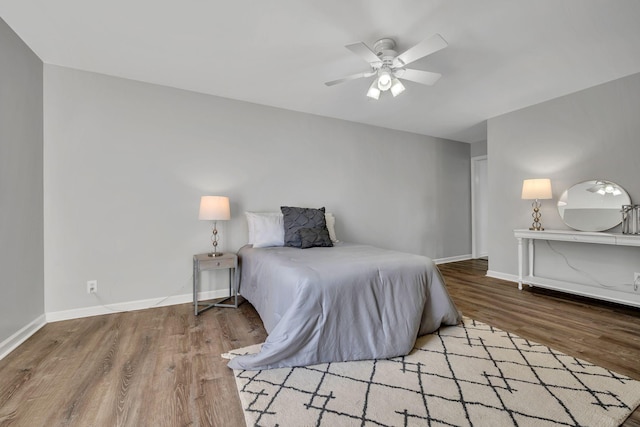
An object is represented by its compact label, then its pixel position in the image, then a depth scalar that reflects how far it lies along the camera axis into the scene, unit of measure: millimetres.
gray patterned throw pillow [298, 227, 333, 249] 3064
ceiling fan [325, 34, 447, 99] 1980
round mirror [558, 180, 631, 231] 3074
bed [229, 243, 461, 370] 1798
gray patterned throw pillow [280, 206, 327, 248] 3172
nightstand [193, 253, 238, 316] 2836
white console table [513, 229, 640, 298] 2820
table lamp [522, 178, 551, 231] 3443
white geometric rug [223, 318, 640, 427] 1370
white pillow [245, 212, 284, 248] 3182
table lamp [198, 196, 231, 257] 2916
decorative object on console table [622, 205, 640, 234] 2928
